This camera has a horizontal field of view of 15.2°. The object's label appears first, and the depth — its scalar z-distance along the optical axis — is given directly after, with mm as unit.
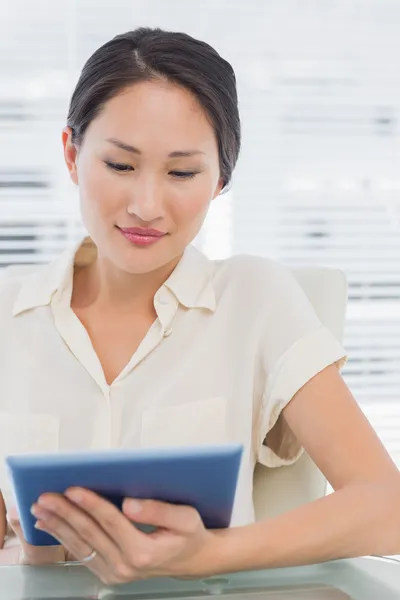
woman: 1427
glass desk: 1209
